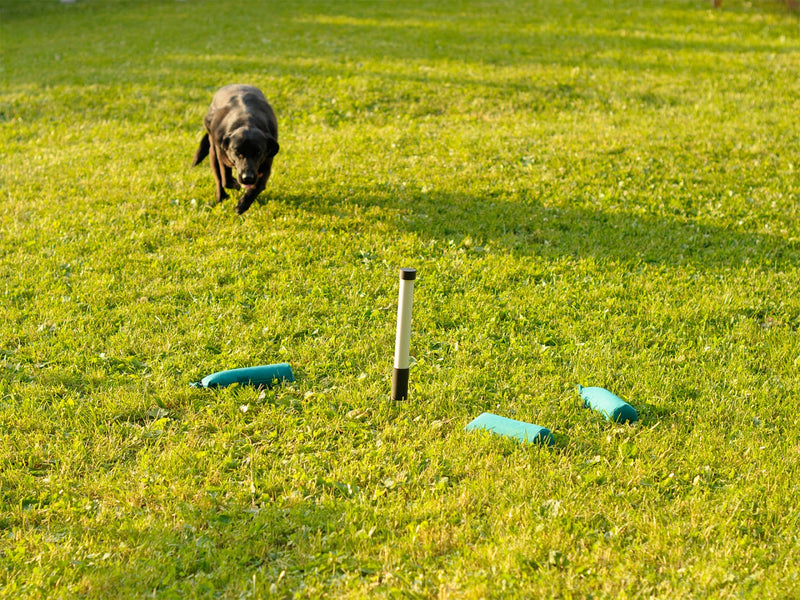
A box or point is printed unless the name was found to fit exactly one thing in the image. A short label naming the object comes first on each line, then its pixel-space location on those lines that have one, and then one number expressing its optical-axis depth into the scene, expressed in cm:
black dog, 865
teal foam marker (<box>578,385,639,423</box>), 514
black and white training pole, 490
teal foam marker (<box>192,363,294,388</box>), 557
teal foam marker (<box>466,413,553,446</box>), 492
